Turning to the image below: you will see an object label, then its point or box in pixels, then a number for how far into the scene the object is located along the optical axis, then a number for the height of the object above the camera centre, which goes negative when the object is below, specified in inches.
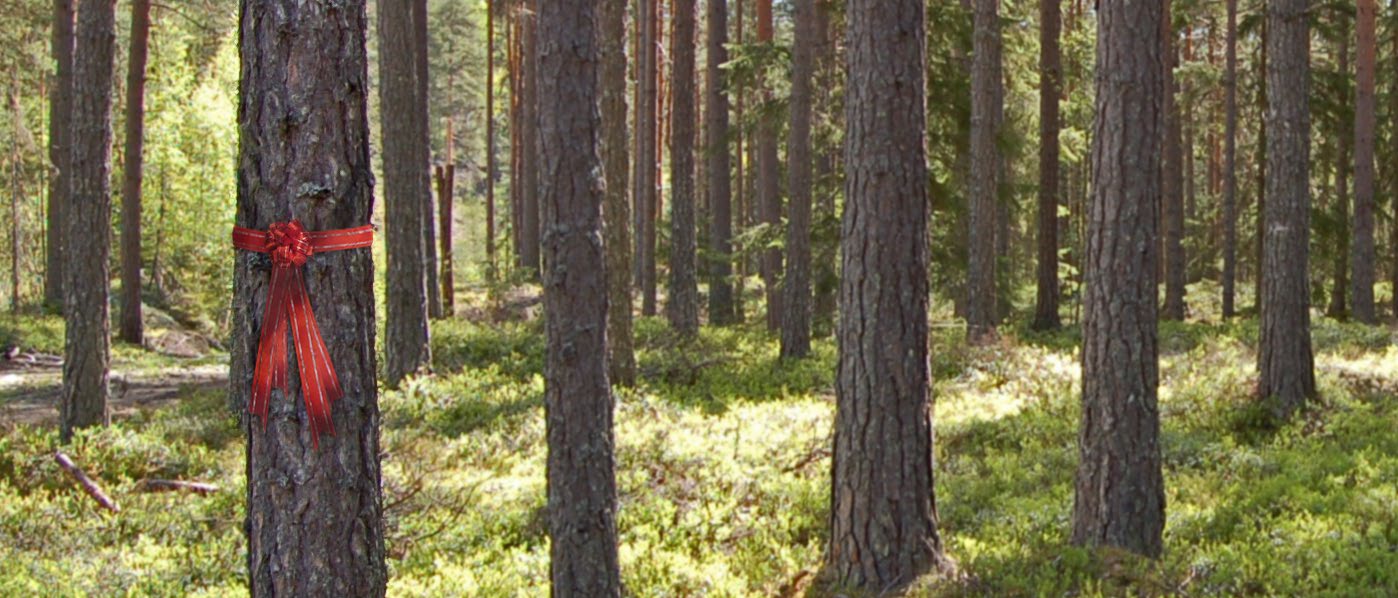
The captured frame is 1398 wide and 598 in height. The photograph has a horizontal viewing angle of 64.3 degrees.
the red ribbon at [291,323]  144.1 -3.1
